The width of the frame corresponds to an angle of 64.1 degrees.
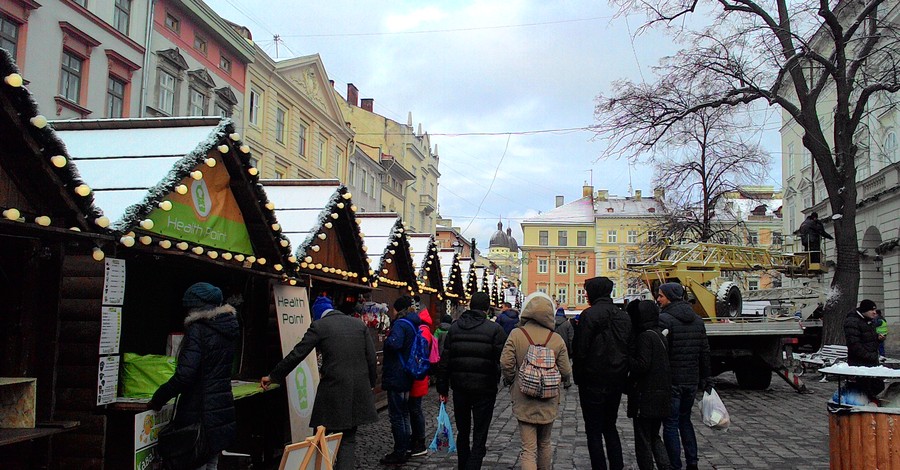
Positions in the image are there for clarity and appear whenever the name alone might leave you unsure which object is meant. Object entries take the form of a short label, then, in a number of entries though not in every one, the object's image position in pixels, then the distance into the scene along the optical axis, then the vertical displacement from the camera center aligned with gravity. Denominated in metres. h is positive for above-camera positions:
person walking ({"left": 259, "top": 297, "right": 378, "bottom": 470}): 6.36 -0.76
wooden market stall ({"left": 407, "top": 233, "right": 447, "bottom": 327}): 17.80 +0.71
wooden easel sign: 4.83 -1.12
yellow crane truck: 14.47 +0.01
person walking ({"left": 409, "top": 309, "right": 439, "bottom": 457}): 8.58 -1.50
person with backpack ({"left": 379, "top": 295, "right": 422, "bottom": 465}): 8.20 -0.98
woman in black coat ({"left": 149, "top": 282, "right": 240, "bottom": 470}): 5.15 -0.59
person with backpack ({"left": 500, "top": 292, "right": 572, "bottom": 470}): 6.39 -0.70
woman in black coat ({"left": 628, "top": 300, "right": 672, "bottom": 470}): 6.83 -0.84
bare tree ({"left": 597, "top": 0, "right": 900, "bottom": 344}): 16.75 +5.19
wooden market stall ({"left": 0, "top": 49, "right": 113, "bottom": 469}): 4.60 +0.02
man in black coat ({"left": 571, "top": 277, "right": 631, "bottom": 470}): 6.77 -0.64
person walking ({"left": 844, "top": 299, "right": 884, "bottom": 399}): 10.31 -0.48
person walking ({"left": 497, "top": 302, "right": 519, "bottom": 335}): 15.99 -0.50
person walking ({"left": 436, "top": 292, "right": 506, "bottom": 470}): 6.88 -0.74
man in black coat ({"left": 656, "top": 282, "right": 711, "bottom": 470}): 7.20 -0.65
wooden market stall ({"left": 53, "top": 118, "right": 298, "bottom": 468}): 5.42 +0.27
